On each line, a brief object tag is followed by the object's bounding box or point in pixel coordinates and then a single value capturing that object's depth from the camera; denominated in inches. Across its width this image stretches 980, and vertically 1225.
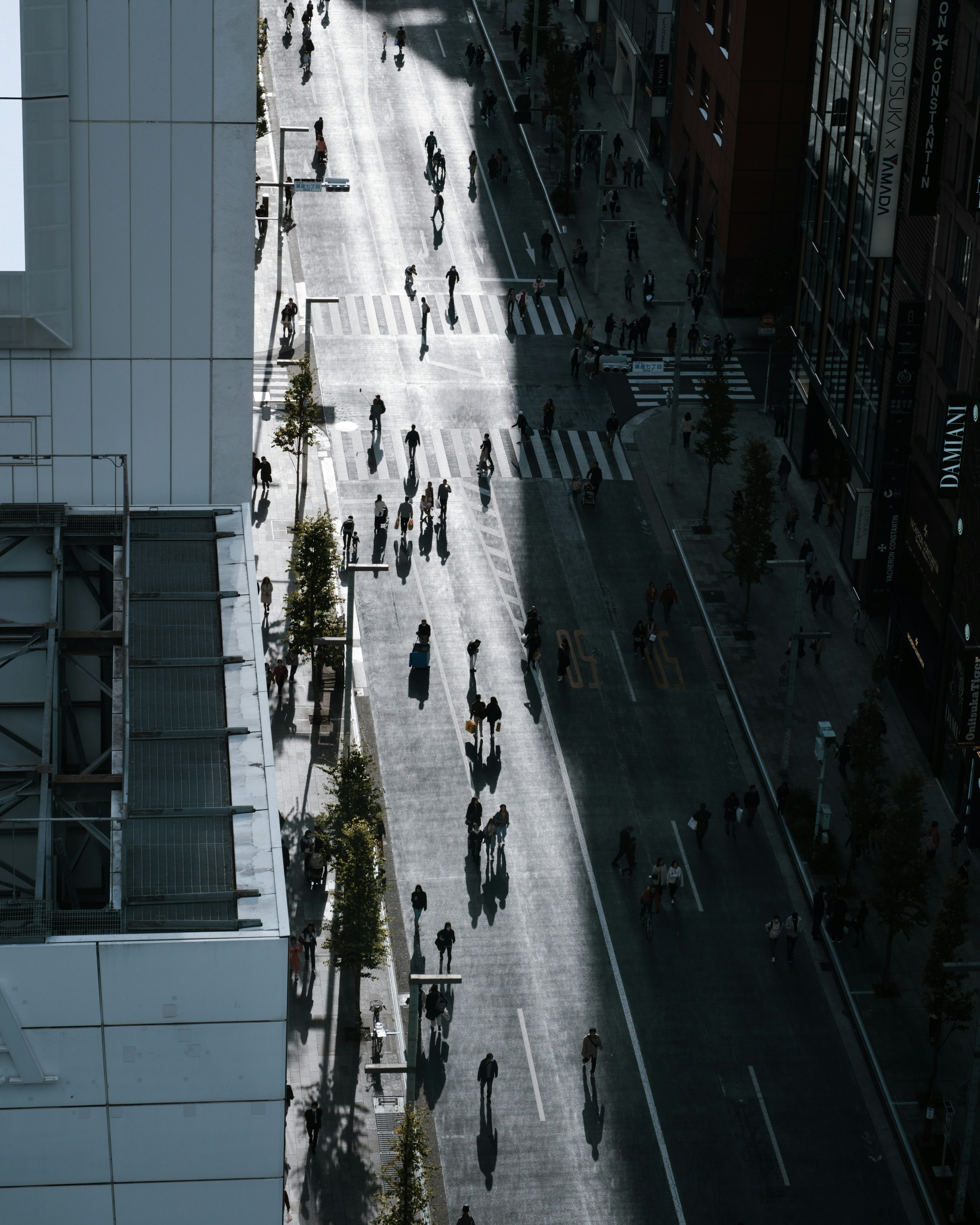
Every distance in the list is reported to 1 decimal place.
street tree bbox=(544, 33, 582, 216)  4259.4
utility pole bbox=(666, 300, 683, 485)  3331.7
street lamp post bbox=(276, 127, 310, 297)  3725.4
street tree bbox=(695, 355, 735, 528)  3147.1
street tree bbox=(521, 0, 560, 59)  4822.8
